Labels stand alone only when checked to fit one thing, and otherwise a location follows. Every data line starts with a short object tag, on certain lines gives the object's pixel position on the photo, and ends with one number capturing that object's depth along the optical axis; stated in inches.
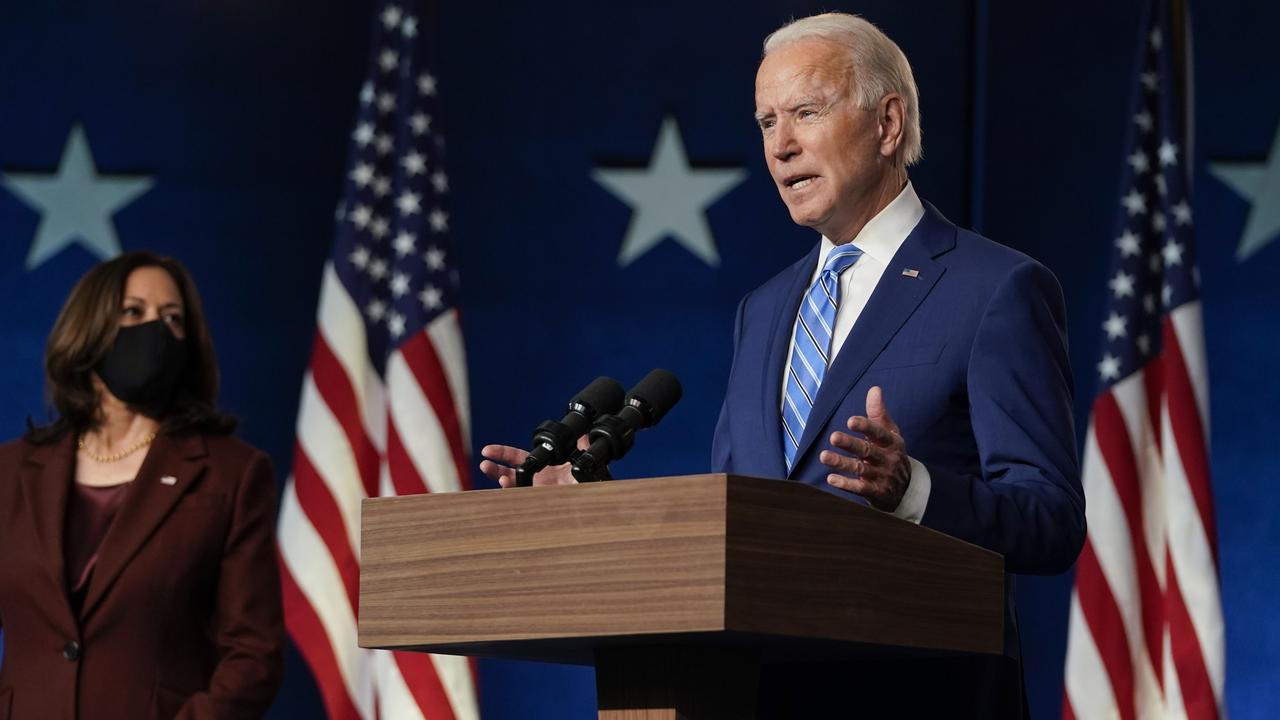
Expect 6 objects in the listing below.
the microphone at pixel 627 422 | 212.0
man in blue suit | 214.3
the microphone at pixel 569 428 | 212.1
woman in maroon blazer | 261.0
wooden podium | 202.8
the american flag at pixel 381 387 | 306.4
